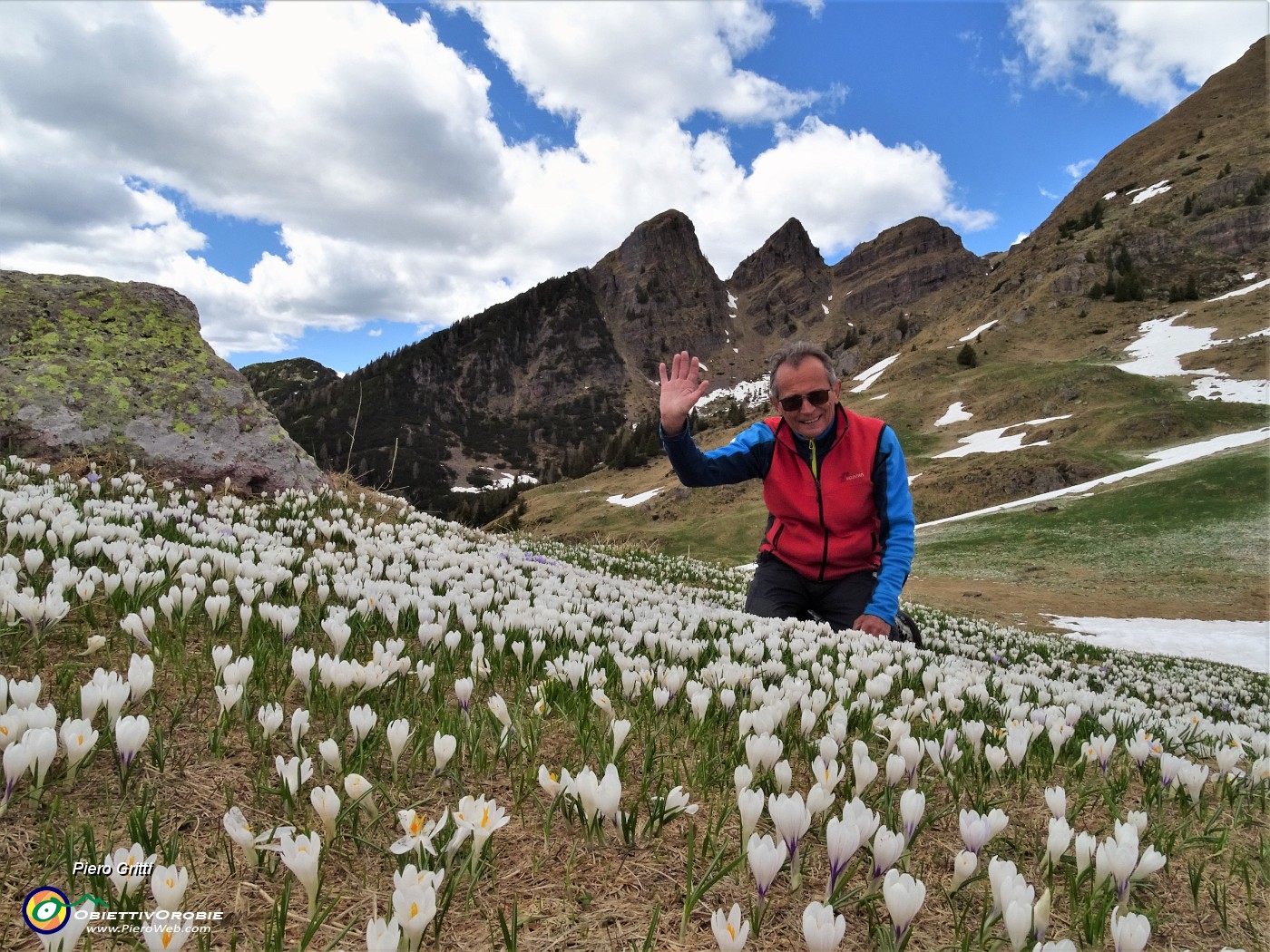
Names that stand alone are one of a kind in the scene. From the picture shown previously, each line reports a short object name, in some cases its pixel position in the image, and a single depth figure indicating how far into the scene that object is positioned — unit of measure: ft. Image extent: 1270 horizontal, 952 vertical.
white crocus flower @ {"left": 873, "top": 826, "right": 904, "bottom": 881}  2.37
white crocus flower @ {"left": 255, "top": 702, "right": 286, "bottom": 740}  3.04
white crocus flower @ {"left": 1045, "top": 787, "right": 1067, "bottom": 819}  3.03
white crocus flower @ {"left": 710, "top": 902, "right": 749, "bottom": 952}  1.89
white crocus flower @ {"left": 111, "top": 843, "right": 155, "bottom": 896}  2.05
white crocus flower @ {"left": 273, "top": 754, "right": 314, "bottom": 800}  2.64
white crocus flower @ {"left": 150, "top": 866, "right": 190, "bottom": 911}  1.89
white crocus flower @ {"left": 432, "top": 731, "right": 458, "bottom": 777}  2.88
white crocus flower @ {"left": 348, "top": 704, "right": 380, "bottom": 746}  3.05
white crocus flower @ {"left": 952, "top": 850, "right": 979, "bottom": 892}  2.50
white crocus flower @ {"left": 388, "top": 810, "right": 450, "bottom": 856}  2.25
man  6.91
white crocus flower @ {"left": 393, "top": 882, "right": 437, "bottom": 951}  1.83
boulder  9.12
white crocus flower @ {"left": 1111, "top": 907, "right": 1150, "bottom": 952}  2.02
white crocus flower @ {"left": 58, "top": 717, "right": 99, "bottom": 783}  2.54
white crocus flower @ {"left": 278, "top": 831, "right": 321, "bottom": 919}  2.04
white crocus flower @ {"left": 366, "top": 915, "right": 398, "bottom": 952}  1.70
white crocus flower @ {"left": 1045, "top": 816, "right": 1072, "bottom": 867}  2.76
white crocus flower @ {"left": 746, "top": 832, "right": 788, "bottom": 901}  2.25
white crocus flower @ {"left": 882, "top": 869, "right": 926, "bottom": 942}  2.12
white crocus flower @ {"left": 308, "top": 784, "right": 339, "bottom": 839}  2.40
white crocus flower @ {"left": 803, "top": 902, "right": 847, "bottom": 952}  1.92
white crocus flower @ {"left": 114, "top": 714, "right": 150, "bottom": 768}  2.61
